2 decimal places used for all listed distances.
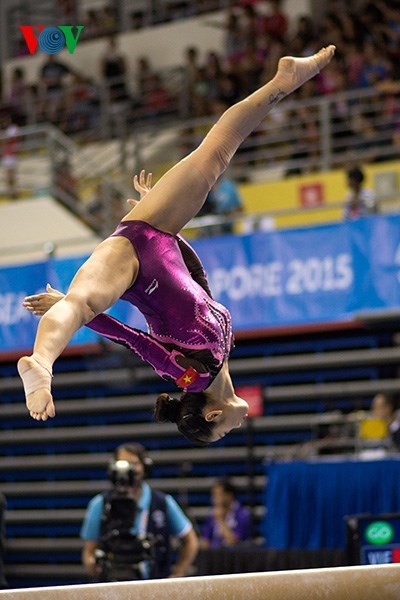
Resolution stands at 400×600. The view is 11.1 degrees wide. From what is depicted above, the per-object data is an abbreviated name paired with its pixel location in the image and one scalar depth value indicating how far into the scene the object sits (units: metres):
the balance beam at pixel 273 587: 5.90
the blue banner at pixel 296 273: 15.81
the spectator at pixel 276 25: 22.10
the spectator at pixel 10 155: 21.73
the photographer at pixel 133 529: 11.51
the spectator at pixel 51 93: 24.06
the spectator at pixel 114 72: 24.05
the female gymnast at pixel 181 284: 6.94
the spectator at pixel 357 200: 16.45
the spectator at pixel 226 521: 15.59
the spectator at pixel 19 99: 24.45
